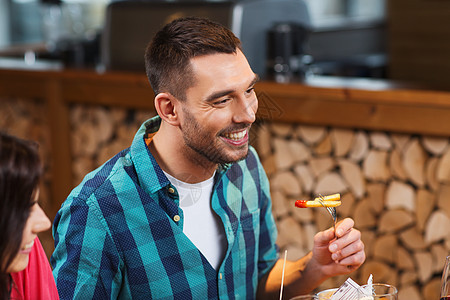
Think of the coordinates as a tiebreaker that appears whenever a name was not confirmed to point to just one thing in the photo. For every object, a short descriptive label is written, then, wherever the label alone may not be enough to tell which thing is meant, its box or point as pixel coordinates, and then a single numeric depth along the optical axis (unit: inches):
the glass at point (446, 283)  61.3
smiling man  62.2
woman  51.9
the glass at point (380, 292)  58.2
